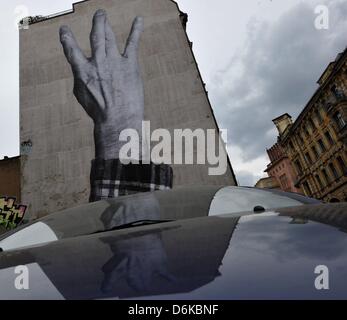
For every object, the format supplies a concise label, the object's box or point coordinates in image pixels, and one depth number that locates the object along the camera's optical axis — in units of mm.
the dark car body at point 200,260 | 586
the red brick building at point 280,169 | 48344
